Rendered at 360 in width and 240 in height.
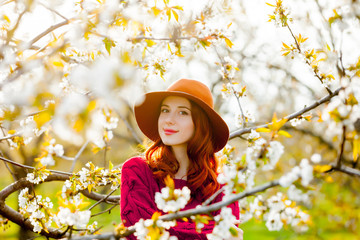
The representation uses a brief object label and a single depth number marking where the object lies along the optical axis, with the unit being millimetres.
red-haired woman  2014
